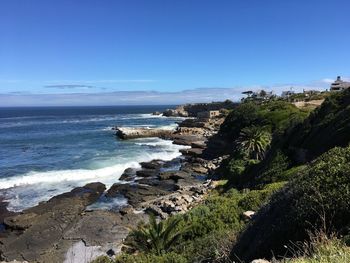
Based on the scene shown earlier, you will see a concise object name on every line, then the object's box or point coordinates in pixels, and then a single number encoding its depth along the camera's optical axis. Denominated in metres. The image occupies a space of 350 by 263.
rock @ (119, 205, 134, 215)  31.05
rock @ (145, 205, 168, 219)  29.27
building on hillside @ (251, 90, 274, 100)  145.77
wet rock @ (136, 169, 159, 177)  45.50
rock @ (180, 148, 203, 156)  59.85
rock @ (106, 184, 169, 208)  34.81
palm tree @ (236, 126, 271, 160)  40.47
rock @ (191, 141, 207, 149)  65.94
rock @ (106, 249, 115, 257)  22.54
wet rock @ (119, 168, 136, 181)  43.69
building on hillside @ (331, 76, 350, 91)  92.03
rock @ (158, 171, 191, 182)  42.89
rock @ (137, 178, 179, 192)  39.17
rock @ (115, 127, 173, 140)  85.00
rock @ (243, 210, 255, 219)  16.28
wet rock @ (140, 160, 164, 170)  50.08
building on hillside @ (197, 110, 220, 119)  116.81
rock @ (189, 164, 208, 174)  46.91
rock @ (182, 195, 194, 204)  32.42
